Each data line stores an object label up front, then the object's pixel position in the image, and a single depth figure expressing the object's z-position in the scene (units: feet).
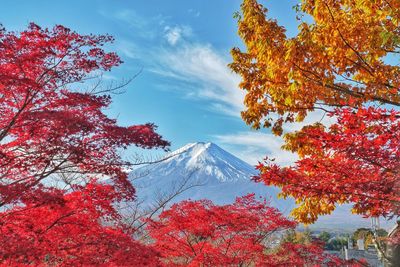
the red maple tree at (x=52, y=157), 21.73
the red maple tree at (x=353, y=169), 18.53
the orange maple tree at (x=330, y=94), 18.97
